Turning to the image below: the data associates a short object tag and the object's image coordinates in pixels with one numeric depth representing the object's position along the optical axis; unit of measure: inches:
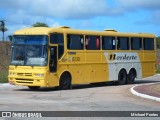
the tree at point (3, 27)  3178.6
